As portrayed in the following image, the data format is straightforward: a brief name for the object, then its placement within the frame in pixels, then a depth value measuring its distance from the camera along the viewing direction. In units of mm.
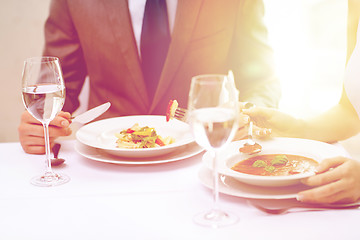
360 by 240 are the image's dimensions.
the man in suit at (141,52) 1794
